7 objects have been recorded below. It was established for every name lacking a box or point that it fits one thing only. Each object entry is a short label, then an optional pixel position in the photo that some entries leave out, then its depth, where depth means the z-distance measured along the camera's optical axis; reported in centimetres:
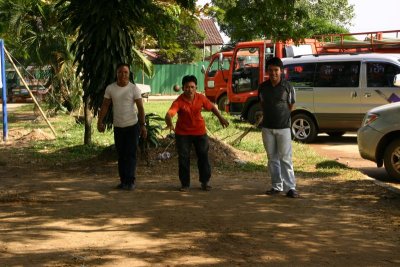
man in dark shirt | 724
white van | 1262
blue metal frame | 1278
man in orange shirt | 748
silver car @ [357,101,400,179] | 899
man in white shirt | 761
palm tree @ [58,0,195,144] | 908
